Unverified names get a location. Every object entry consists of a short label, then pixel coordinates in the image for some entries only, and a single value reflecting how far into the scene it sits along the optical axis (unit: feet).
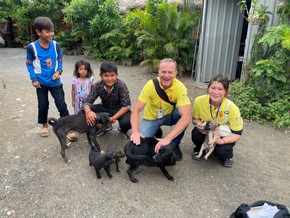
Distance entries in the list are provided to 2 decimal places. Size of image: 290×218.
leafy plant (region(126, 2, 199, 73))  24.29
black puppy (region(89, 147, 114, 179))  9.45
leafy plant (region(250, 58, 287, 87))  15.71
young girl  12.93
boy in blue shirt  11.51
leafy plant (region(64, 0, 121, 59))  33.99
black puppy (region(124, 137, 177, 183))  9.15
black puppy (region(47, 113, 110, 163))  10.69
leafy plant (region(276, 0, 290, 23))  15.76
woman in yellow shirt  9.95
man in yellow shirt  9.79
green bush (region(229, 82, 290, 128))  15.34
